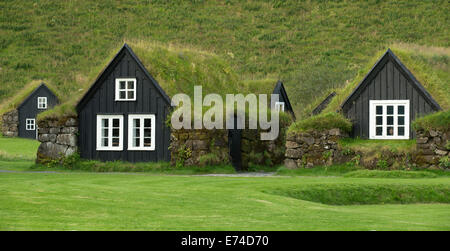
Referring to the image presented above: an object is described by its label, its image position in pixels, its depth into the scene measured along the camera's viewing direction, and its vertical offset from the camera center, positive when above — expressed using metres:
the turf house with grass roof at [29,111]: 82.44 +2.02
